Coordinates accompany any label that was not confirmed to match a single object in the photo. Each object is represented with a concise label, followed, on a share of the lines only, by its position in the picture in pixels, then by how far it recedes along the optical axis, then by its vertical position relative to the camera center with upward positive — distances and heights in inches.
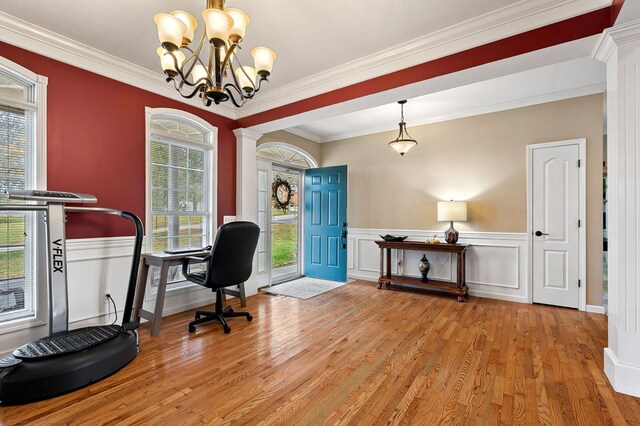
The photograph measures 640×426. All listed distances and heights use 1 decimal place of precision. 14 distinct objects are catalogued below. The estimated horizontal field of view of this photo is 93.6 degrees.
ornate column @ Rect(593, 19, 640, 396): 76.1 +2.4
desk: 114.9 -26.9
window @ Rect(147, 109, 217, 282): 134.8 +14.8
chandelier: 66.7 +40.6
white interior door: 146.6 -5.5
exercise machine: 73.7 -37.4
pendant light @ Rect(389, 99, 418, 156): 165.5 +38.3
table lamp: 166.9 -0.4
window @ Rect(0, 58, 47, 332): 96.5 +10.1
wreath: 209.3 +13.5
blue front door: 206.1 -7.5
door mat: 174.4 -47.4
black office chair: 113.3 -19.5
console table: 163.3 -34.6
